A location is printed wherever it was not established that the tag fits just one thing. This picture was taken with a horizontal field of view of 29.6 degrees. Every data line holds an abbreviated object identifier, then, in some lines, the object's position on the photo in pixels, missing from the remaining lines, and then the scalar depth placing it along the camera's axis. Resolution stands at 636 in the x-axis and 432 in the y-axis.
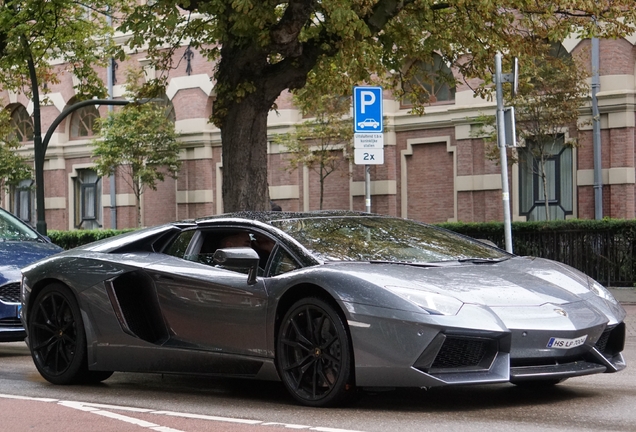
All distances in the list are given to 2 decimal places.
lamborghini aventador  6.88
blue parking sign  15.89
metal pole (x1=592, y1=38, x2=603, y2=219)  28.27
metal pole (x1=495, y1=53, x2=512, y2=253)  16.89
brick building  28.56
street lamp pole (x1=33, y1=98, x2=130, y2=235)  22.75
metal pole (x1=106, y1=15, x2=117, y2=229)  39.66
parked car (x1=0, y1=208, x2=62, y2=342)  11.43
